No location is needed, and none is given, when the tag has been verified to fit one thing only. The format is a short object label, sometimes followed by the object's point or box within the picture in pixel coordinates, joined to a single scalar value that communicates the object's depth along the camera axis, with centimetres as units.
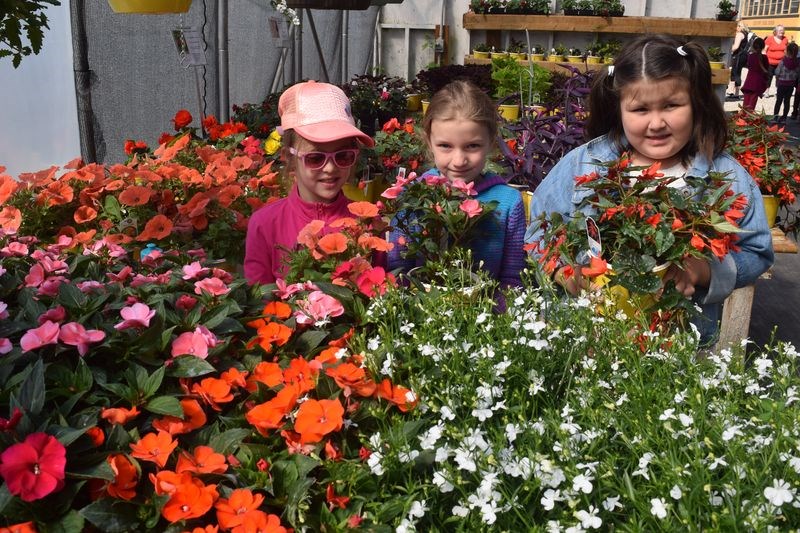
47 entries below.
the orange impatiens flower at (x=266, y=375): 119
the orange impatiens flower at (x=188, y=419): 108
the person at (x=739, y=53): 1488
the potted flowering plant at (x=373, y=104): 539
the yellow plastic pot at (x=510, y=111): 575
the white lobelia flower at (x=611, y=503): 88
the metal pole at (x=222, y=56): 457
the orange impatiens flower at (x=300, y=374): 116
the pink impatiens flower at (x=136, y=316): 119
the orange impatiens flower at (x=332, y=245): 151
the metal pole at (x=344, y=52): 888
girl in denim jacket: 176
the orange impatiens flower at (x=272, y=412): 107
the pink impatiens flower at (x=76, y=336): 113
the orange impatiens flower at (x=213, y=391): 114
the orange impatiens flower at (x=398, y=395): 109
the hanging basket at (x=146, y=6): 273
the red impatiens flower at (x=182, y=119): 385
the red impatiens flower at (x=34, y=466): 88
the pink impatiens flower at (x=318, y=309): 136
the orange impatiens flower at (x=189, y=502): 94
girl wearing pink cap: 202
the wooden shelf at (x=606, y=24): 925
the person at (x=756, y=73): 1214
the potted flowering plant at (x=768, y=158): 342
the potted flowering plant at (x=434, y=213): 165
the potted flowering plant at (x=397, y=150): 357
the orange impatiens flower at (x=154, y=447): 100
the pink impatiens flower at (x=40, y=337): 112
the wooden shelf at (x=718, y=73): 798
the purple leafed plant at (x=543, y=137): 324
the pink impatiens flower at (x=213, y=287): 136
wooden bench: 298
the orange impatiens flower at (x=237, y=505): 95
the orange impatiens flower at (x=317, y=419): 103
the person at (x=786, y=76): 1209
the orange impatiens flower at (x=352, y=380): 111
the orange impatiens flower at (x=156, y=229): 213
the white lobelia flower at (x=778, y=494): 78
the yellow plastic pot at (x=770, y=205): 339
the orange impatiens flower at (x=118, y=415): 106
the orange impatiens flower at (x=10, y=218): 211
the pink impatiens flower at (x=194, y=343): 120
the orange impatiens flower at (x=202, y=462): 100
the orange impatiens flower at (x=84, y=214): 234
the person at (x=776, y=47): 1306
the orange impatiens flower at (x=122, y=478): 96
